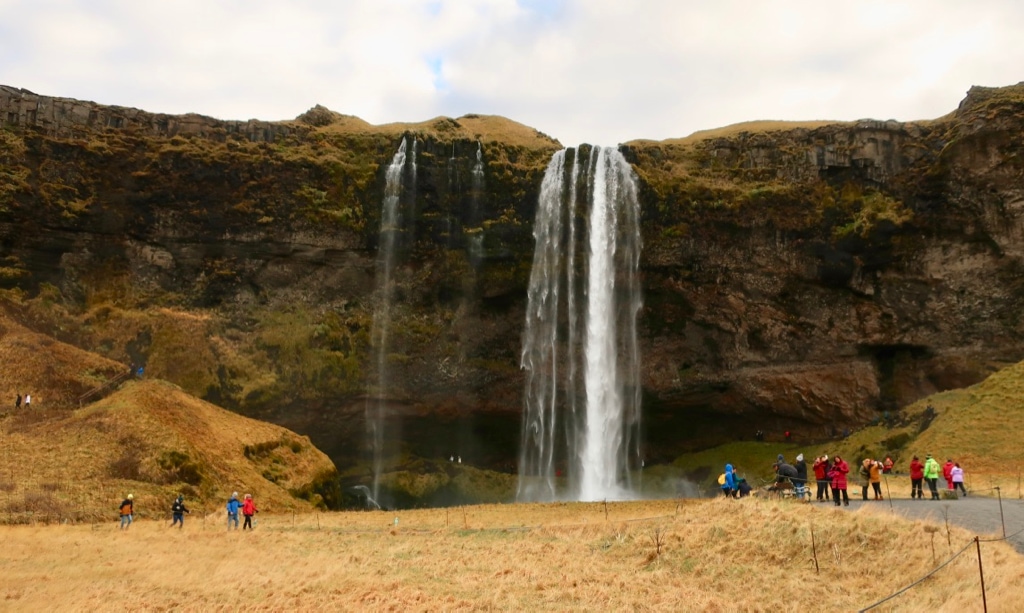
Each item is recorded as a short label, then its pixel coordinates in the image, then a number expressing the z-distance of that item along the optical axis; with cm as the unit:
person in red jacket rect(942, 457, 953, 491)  2381
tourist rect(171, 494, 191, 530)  2600
